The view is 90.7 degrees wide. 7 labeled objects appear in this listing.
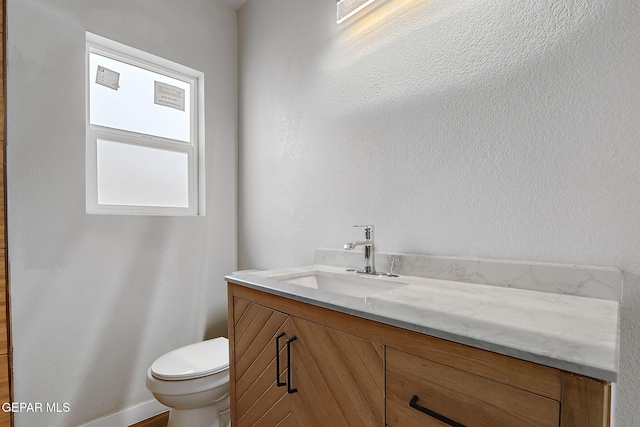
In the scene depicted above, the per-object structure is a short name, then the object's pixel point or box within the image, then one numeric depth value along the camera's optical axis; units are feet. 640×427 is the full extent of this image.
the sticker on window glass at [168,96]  6.59
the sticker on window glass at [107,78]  5.81
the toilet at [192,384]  4.48
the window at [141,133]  5.75
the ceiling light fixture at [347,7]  4.70
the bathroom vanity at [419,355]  1.72
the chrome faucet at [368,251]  4.47
